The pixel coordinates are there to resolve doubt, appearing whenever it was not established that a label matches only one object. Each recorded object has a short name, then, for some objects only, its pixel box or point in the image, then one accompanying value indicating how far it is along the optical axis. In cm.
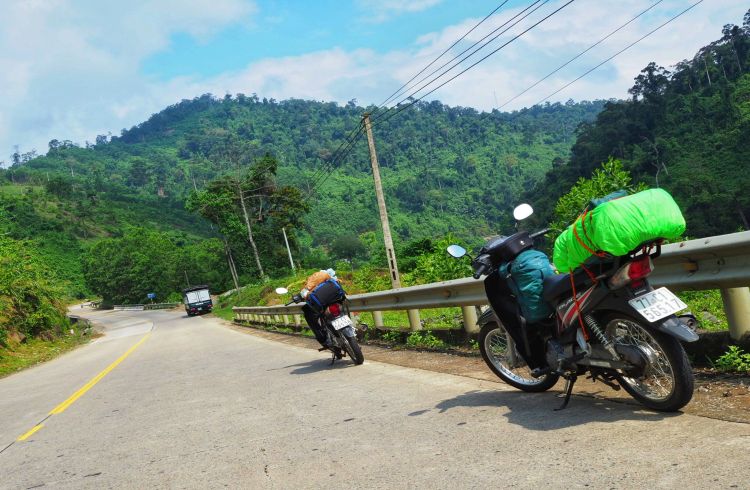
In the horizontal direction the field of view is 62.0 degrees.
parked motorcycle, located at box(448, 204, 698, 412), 396
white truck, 5759
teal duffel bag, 489
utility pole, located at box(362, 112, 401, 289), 2375
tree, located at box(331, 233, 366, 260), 11975
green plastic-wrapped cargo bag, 387
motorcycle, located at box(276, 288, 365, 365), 917
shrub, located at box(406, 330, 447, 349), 952
